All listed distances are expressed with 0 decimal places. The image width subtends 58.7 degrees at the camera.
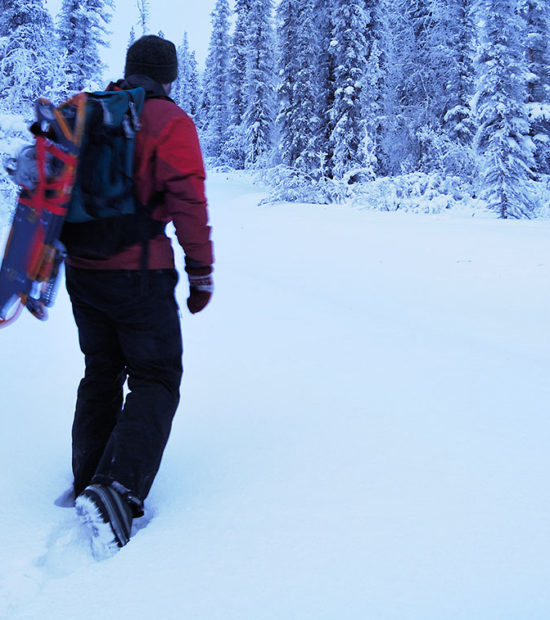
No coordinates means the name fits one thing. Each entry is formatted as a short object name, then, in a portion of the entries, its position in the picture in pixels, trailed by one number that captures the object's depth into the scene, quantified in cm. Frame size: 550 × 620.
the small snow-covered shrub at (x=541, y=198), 1571
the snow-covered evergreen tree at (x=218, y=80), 4003
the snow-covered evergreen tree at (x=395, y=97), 2120
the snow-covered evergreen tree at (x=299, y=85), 2234
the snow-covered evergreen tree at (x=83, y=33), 2438
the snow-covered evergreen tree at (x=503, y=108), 1519
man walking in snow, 176
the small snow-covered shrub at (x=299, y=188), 1678
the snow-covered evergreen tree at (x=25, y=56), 1231
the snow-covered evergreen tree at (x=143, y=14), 3297
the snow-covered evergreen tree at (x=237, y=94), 3600
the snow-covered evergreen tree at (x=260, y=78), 3134
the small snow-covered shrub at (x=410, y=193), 1404
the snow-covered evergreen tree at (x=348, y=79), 2048
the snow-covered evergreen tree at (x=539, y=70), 1778
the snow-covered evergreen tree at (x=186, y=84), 5425
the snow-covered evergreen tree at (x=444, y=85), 1942
